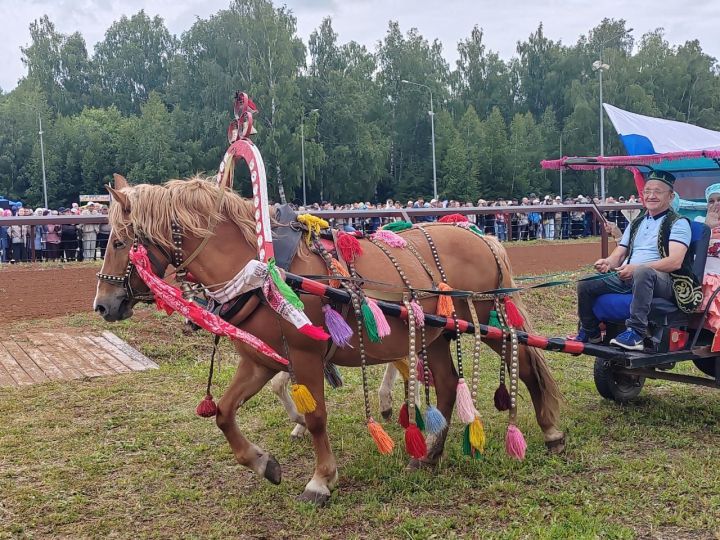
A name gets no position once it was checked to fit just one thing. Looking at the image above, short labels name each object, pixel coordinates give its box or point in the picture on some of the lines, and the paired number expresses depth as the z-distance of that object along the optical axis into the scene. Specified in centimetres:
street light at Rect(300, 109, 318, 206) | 4038
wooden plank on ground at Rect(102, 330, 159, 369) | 731
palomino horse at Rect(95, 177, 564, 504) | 389
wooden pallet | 680
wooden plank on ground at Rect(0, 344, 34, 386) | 659
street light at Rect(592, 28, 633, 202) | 5300
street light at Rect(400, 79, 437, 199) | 4655
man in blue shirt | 477
